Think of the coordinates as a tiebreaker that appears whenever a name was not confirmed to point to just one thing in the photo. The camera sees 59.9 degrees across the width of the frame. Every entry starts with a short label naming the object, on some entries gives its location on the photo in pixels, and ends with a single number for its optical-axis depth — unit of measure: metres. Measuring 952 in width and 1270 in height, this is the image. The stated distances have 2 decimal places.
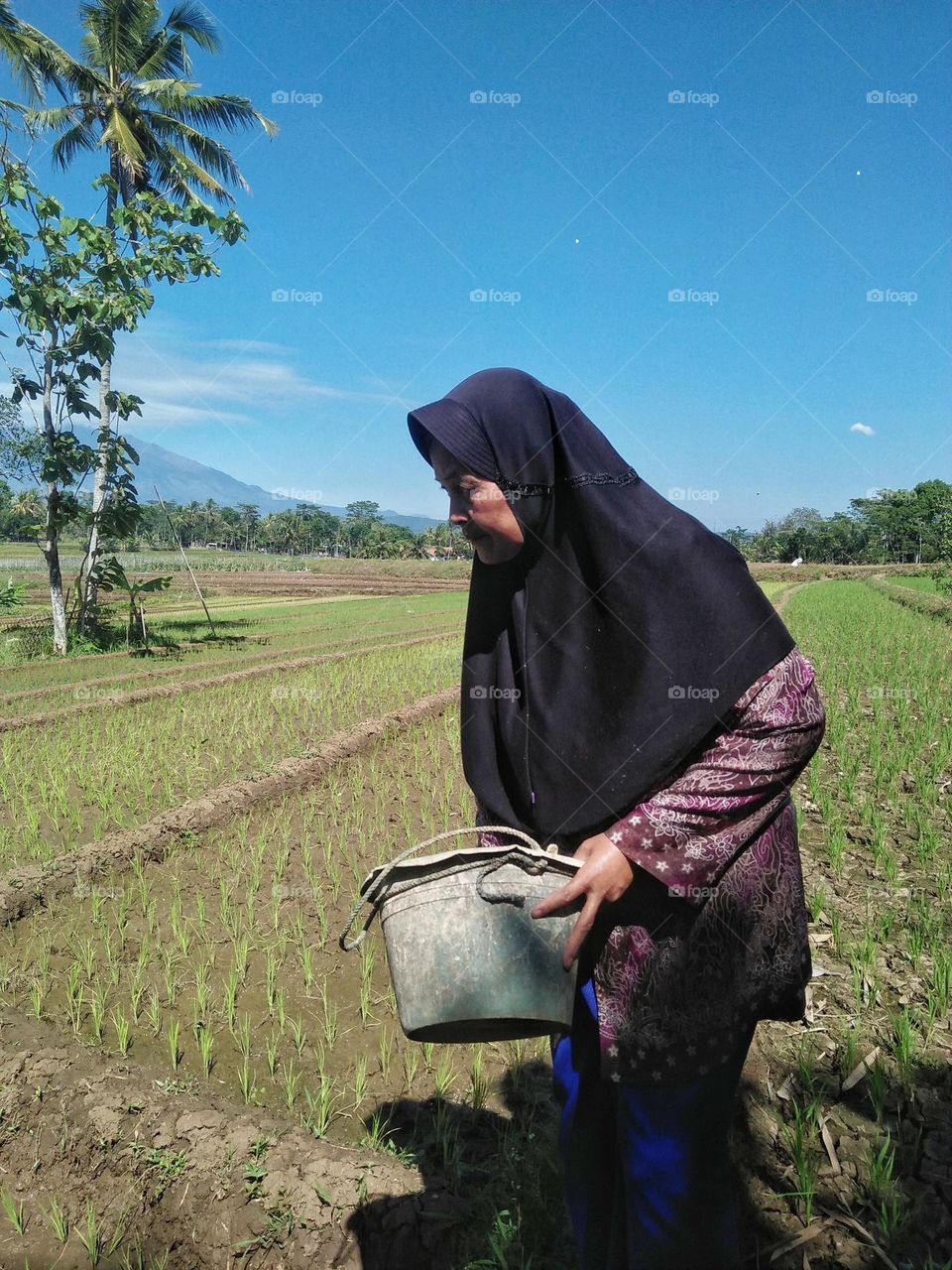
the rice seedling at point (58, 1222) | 1.94
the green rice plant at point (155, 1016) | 2.70
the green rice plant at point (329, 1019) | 2.63
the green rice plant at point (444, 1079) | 2.35
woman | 1.09
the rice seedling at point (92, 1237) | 1.89
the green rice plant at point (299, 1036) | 2.58
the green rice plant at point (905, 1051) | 2.24
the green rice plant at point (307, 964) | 2.95
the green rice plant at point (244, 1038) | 2.55
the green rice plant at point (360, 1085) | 2.31
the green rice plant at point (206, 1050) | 2.48
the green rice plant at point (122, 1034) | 2.54
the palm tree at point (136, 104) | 13.46
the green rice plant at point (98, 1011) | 2.66
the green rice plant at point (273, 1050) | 2.48
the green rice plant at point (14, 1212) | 1.99
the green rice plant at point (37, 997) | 2.78
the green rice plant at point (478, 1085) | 2.30
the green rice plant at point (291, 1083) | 2.28
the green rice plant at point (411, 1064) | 2.44
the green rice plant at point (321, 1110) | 2.17
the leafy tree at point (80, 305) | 10.37
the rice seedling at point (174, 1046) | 2.49
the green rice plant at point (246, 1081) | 2.33
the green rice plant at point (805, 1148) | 1.82
